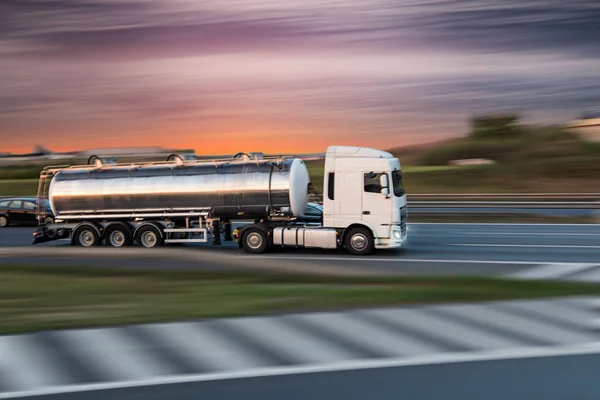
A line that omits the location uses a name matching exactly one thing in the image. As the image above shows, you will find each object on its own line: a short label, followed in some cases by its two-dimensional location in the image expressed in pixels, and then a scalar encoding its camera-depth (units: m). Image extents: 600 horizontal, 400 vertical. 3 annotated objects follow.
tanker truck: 18.41
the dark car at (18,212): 29.12
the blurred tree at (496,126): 49.12
